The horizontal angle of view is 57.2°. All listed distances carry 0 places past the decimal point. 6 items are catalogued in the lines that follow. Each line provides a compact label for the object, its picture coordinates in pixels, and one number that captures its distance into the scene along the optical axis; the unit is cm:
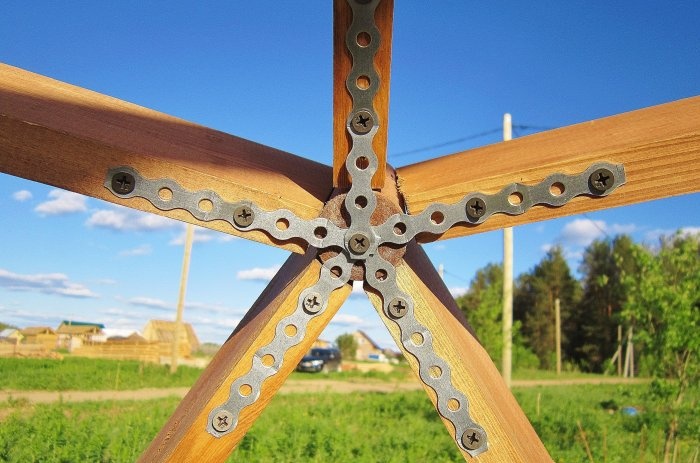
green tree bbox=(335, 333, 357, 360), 5678
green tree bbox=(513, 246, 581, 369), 5347
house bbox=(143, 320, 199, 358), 2930
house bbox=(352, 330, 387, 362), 6880
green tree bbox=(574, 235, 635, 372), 5016
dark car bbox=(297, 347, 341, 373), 2998
